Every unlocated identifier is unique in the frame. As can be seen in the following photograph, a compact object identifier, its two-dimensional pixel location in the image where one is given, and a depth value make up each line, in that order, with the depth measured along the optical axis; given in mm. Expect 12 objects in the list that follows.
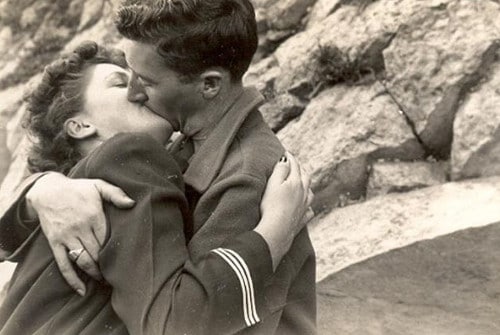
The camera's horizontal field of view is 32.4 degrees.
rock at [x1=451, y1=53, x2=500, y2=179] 3451
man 2078
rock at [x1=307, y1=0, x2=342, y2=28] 4180
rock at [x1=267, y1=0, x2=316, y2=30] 4332
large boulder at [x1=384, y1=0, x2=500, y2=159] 3580
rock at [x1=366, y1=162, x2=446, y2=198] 3586
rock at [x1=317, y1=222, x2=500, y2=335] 3277
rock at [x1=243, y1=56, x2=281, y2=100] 4172
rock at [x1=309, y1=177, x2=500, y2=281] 3283
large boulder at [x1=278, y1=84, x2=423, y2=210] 3660
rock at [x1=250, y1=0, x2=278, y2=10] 4410
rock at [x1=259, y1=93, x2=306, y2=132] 4055
